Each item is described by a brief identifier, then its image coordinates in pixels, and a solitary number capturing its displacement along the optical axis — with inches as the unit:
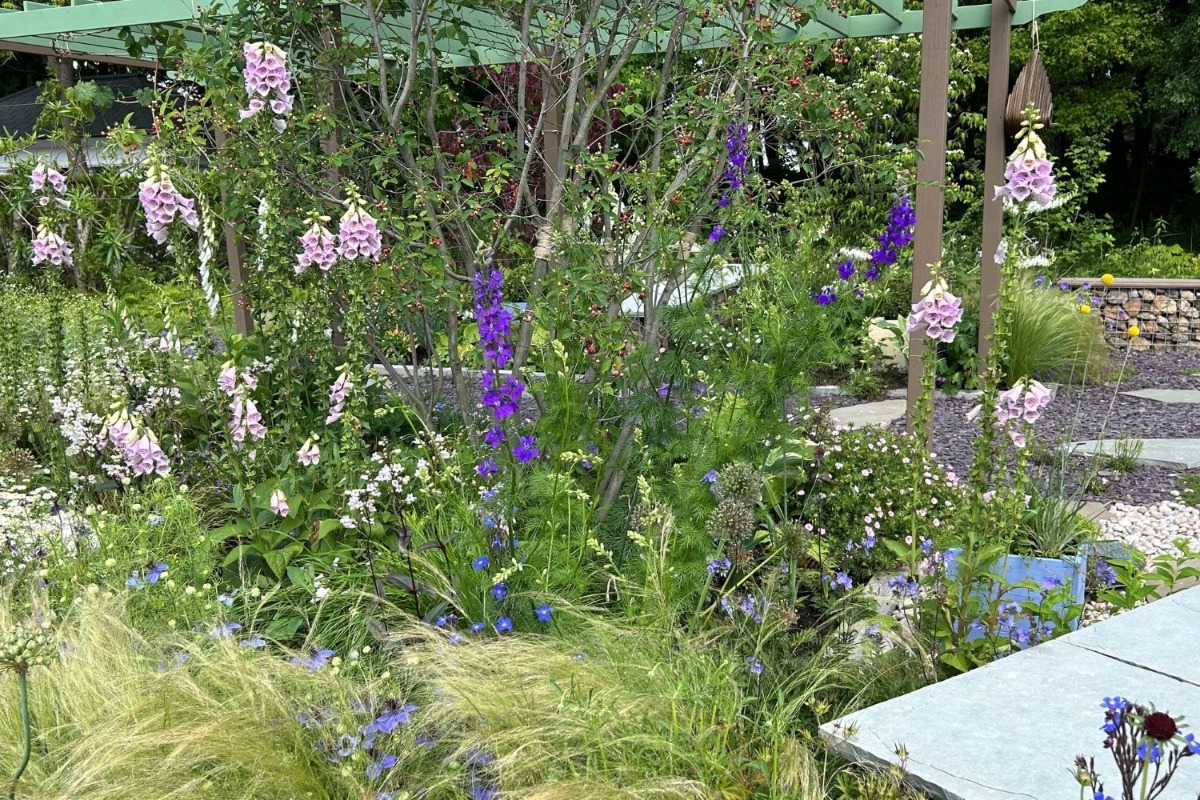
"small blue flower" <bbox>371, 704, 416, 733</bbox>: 75.1
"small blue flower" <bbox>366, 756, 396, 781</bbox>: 75.3
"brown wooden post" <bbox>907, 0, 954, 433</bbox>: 171.5
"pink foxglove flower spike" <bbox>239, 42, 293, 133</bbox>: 125.2
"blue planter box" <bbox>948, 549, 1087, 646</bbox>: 104.8
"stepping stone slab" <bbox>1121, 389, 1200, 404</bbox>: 239.1
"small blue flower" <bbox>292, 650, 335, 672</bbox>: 87.6
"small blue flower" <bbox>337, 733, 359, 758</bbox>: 75.3
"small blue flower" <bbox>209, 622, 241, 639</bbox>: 91.6
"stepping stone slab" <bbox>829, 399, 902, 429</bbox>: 210.1
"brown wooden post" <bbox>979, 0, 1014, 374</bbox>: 221.1
